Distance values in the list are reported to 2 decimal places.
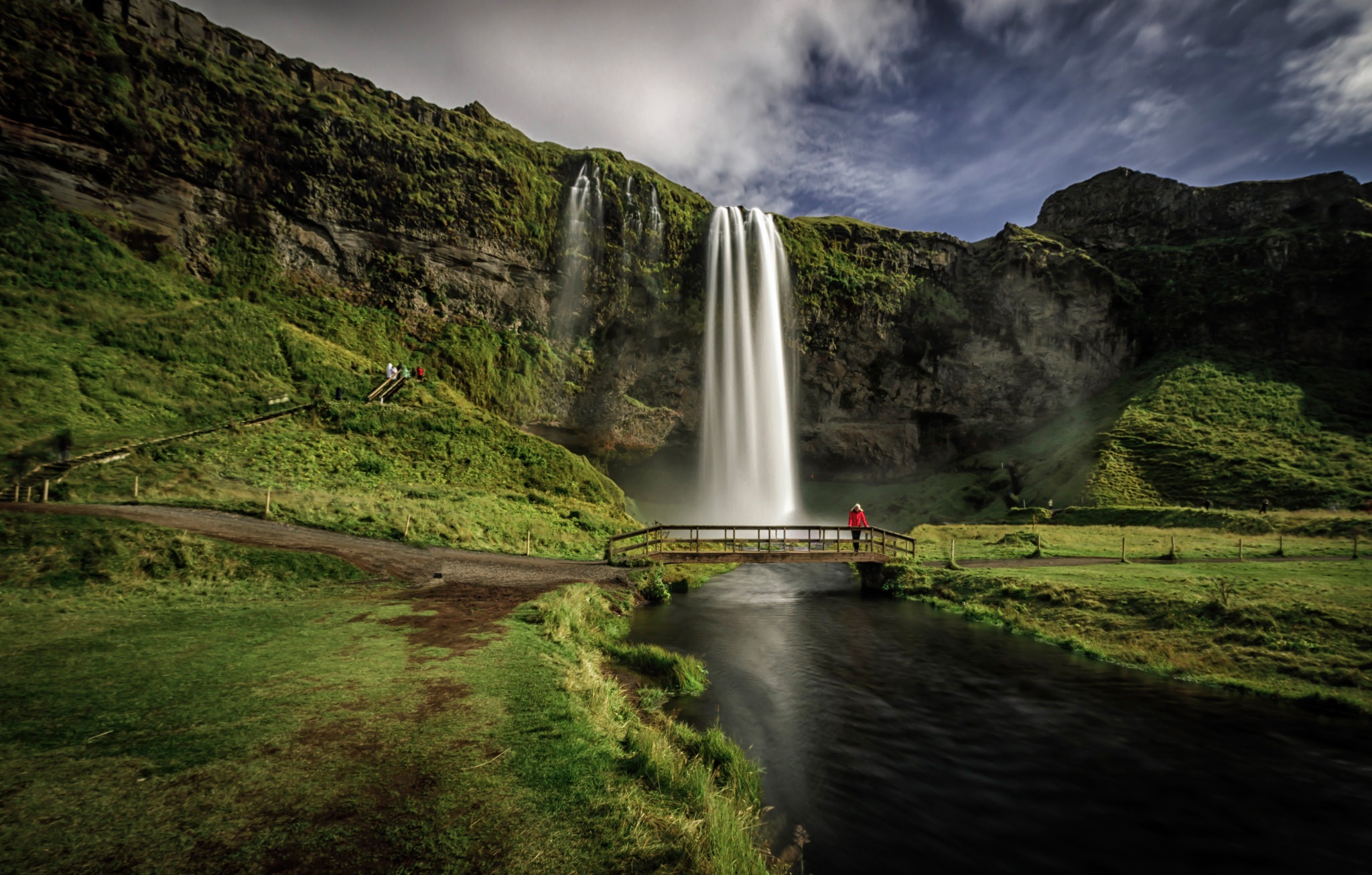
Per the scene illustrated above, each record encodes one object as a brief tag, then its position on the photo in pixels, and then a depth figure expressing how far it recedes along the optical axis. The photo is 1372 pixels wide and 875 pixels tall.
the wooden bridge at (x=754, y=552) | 23.77
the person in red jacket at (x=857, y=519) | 28.55
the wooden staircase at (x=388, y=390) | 33.69
